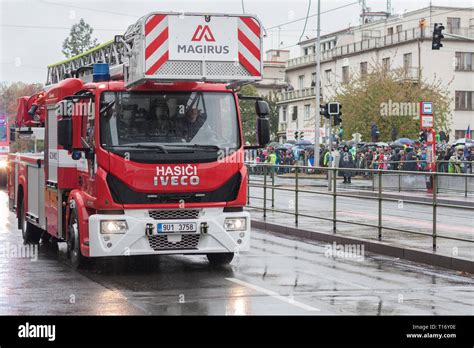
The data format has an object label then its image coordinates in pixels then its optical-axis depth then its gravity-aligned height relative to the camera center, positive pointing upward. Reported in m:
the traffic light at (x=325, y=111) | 34.33 +1.13
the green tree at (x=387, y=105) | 62.22 +2.49
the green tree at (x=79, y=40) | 88.12 +9.78
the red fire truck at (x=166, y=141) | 12.33 +0.00
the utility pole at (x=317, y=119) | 53.62 +1.31
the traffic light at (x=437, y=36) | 36.31 +4.18
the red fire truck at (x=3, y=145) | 40.88 -0.22
